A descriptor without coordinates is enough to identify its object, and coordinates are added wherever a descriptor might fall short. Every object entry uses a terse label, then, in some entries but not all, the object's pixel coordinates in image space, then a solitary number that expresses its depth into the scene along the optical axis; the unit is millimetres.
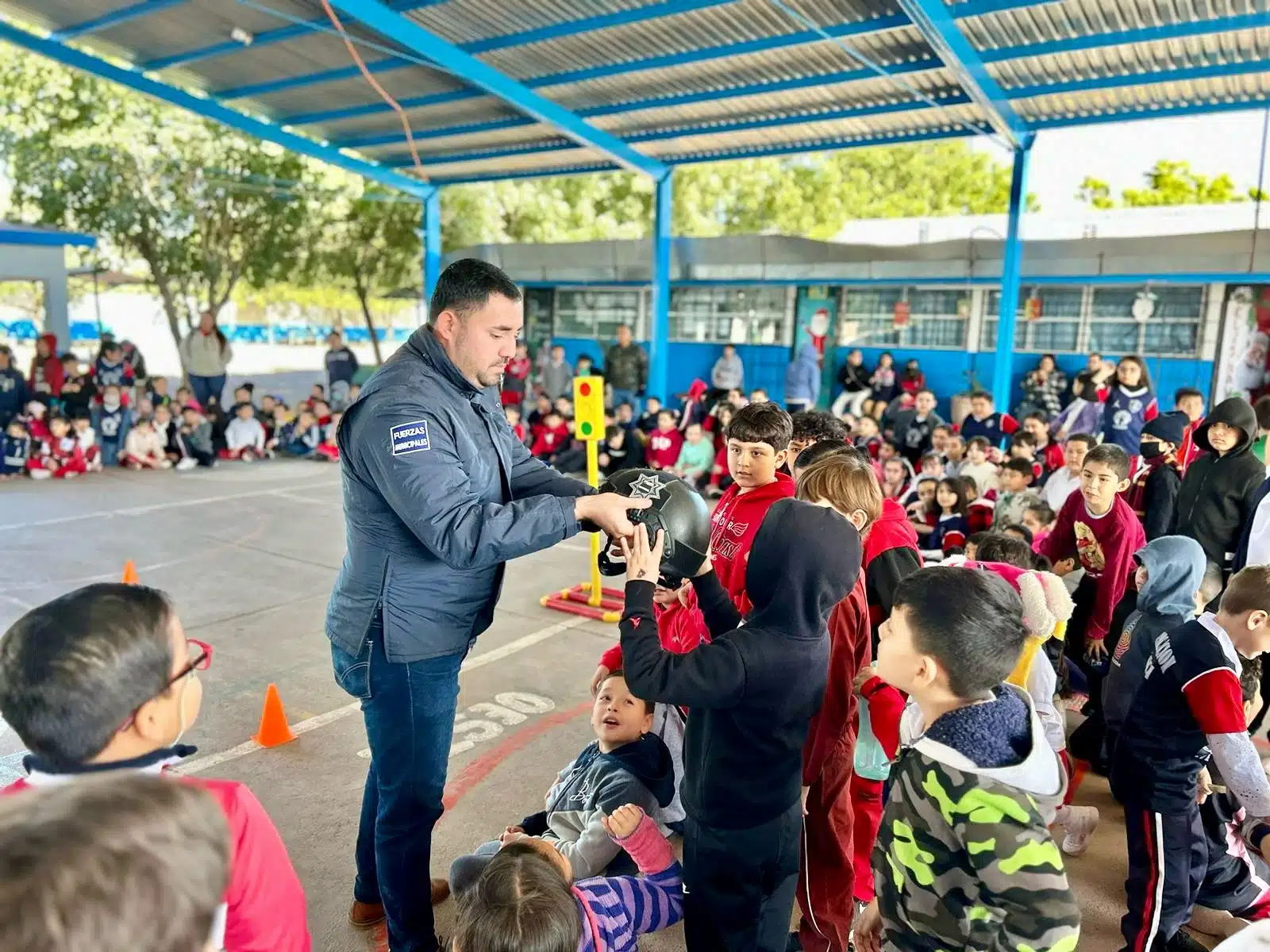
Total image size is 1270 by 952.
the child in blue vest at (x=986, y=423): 9680
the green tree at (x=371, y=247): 22953
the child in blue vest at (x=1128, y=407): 8086
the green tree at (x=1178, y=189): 29328
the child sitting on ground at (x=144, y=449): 12445
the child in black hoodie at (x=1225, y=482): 4965
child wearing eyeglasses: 1468
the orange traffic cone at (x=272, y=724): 4422
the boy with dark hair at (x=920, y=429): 10906
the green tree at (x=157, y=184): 17516
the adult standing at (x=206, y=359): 14109
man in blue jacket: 2480
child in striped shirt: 2057
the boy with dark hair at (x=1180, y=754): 2703
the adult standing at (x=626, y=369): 15320
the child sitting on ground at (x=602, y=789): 2914
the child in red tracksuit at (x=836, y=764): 2918
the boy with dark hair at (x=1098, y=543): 4484
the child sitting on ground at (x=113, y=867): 786
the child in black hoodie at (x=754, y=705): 2225
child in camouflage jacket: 1688
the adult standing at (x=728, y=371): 15625
